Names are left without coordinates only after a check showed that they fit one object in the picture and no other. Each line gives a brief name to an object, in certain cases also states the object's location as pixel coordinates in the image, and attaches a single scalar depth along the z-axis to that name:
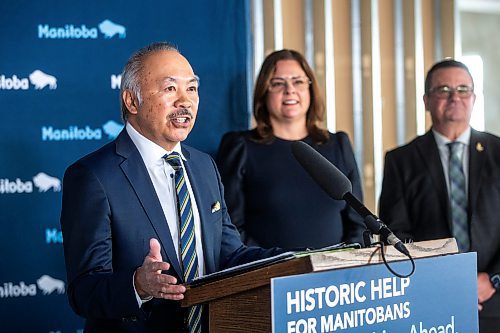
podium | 3.32
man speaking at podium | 4.16
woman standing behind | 6.74
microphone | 3.37
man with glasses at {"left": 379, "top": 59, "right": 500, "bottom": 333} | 6.85
